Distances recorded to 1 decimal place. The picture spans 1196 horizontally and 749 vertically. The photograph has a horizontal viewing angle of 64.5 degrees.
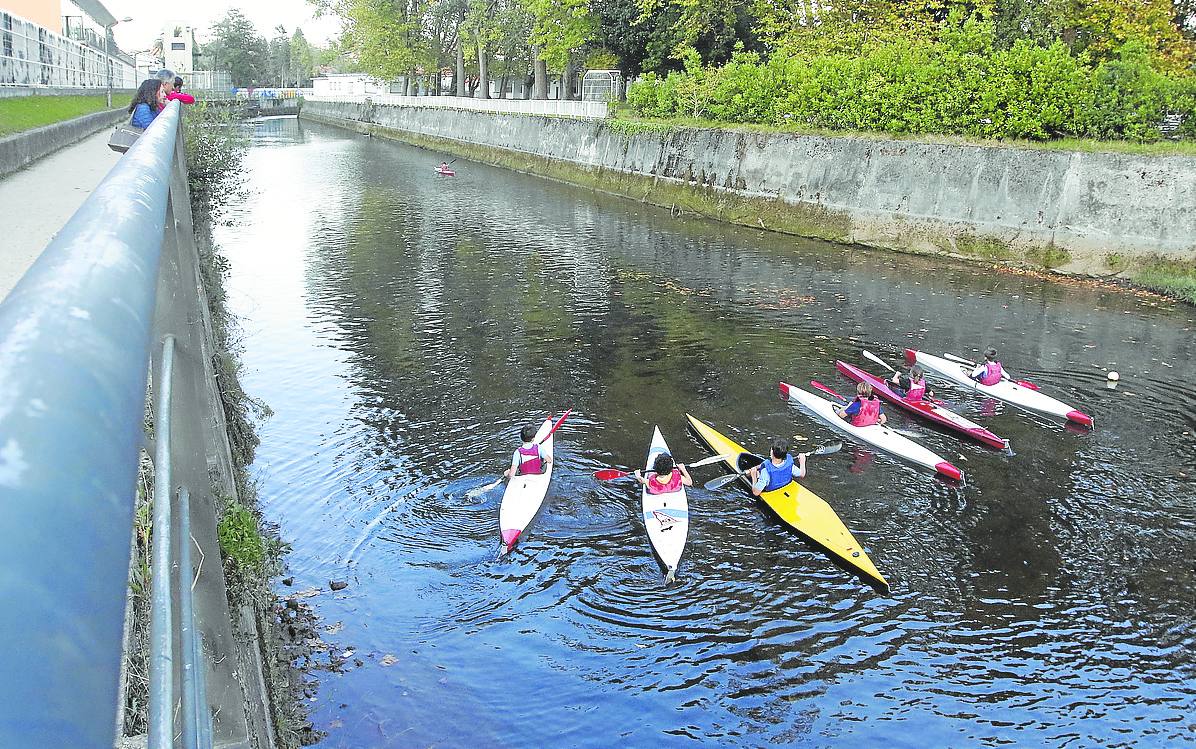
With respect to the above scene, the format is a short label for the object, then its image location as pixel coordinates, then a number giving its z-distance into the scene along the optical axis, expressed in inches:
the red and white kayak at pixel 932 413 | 538.3
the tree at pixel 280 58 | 5078.7
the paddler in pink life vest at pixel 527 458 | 458.9
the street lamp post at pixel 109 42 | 2190.0
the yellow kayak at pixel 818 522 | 399.9
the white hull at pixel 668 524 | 399.5
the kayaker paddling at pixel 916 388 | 580.7
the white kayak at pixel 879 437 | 499.7
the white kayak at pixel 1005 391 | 569.6
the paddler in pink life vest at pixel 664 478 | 439.8
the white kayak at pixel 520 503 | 414.0
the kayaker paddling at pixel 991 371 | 605.9
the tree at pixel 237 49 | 4253.4
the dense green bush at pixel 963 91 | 932.6
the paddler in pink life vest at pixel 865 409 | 539.8
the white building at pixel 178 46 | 3233.3
